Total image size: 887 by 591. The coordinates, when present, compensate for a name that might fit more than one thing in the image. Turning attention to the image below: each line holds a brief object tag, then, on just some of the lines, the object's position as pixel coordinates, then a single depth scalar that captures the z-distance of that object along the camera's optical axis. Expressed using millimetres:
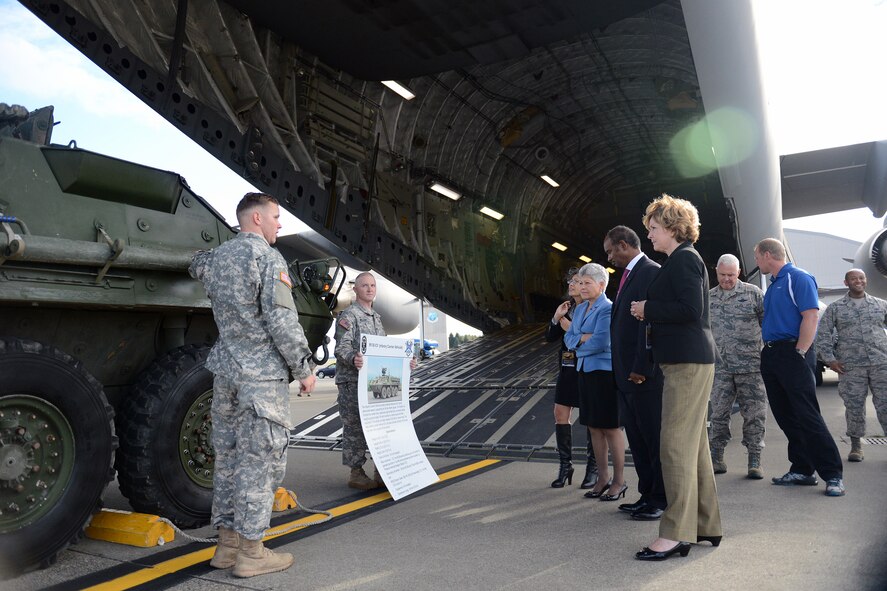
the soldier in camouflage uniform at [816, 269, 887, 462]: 5711
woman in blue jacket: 4461
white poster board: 4527
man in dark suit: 3740
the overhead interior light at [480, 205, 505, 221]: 16922
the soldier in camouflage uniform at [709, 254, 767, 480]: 5352
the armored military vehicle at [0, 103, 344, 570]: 3000
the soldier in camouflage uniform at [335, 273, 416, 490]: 4934
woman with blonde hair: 3062
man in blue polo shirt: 4426
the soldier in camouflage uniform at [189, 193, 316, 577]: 3045
